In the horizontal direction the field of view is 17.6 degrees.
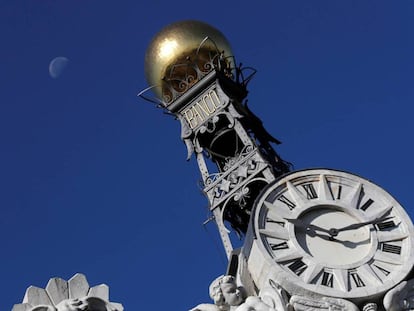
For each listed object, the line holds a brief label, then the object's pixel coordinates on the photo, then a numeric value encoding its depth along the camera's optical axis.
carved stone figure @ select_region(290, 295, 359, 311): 16.69
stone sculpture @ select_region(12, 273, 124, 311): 13.23
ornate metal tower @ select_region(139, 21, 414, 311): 16.84
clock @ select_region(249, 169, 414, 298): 17.31
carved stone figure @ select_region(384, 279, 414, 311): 16.91
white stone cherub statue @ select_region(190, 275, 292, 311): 16.34
